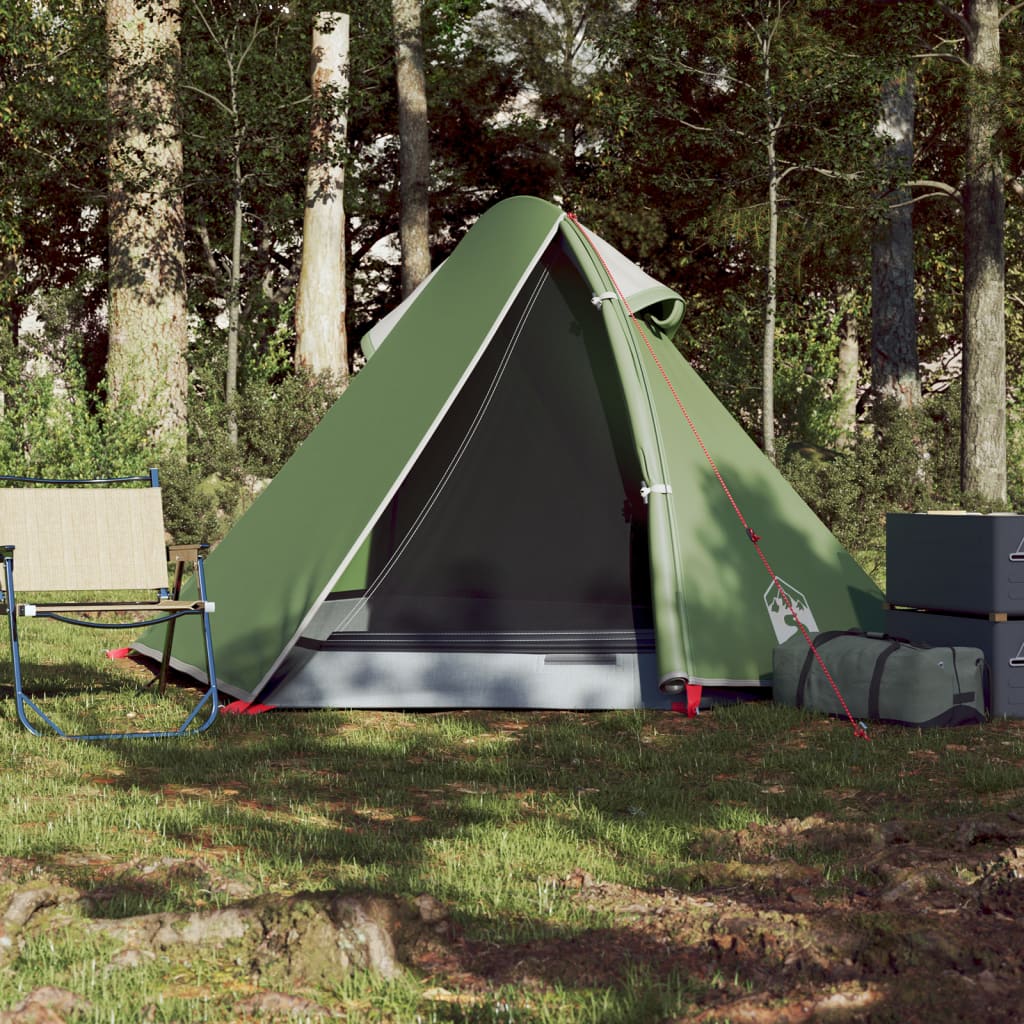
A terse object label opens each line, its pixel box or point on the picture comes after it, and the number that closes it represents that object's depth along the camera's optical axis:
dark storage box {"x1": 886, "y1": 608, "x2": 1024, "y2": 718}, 5.89
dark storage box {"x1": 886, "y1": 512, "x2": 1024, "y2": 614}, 5.83
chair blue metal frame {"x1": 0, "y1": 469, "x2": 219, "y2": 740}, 5.32
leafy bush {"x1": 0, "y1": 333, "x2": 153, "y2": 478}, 11.72
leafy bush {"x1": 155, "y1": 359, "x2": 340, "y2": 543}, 12.49
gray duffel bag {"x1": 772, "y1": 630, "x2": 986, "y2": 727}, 5.69
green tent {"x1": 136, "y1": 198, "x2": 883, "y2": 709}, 6.20
